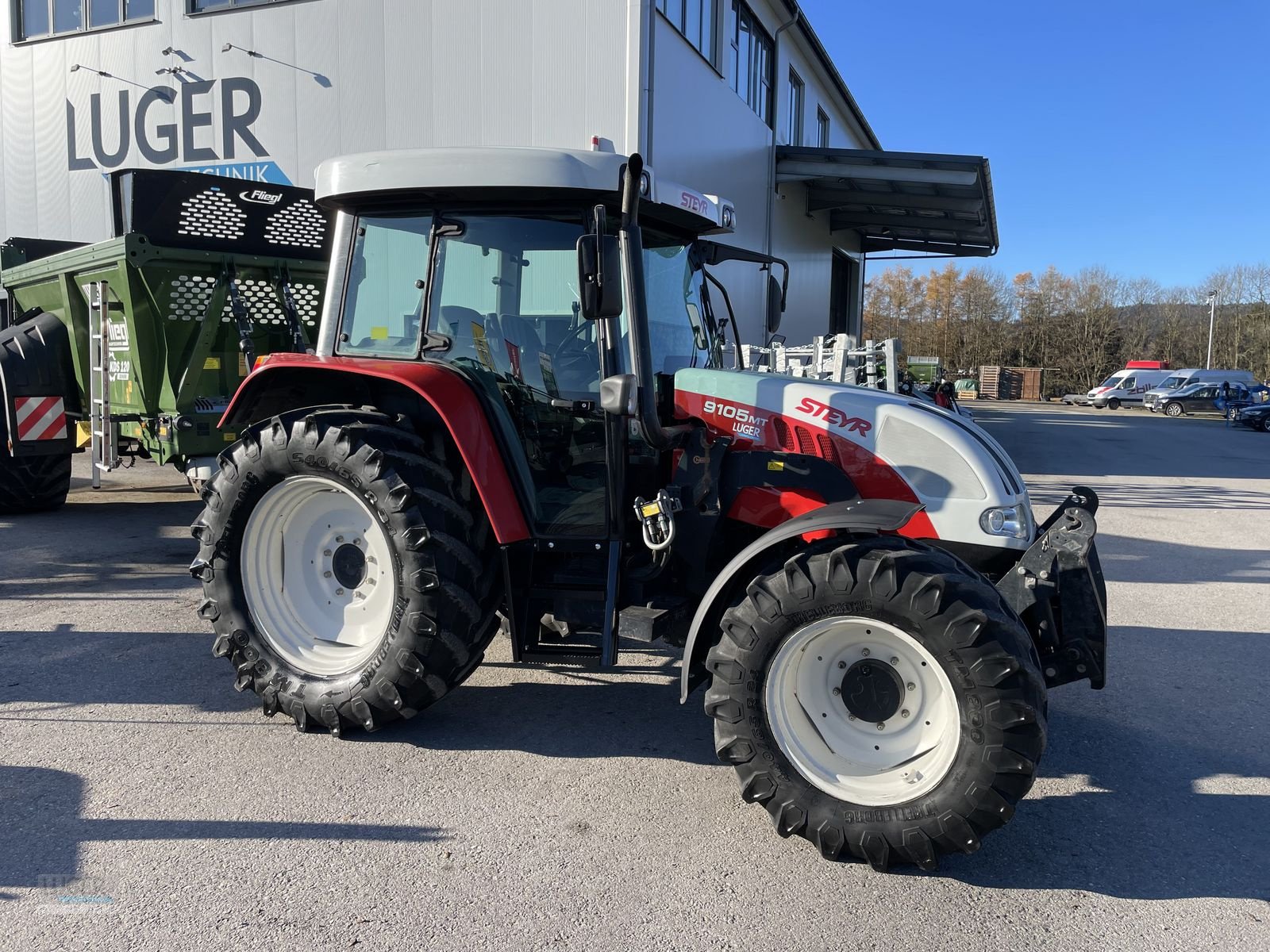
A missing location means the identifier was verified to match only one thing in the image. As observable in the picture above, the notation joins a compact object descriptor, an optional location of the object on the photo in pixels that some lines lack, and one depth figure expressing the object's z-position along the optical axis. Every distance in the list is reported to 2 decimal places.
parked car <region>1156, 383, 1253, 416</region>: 35.62
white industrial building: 10.73
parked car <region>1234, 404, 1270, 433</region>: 27.42
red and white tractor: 2.96
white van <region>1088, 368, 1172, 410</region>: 43.59
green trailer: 7.31
